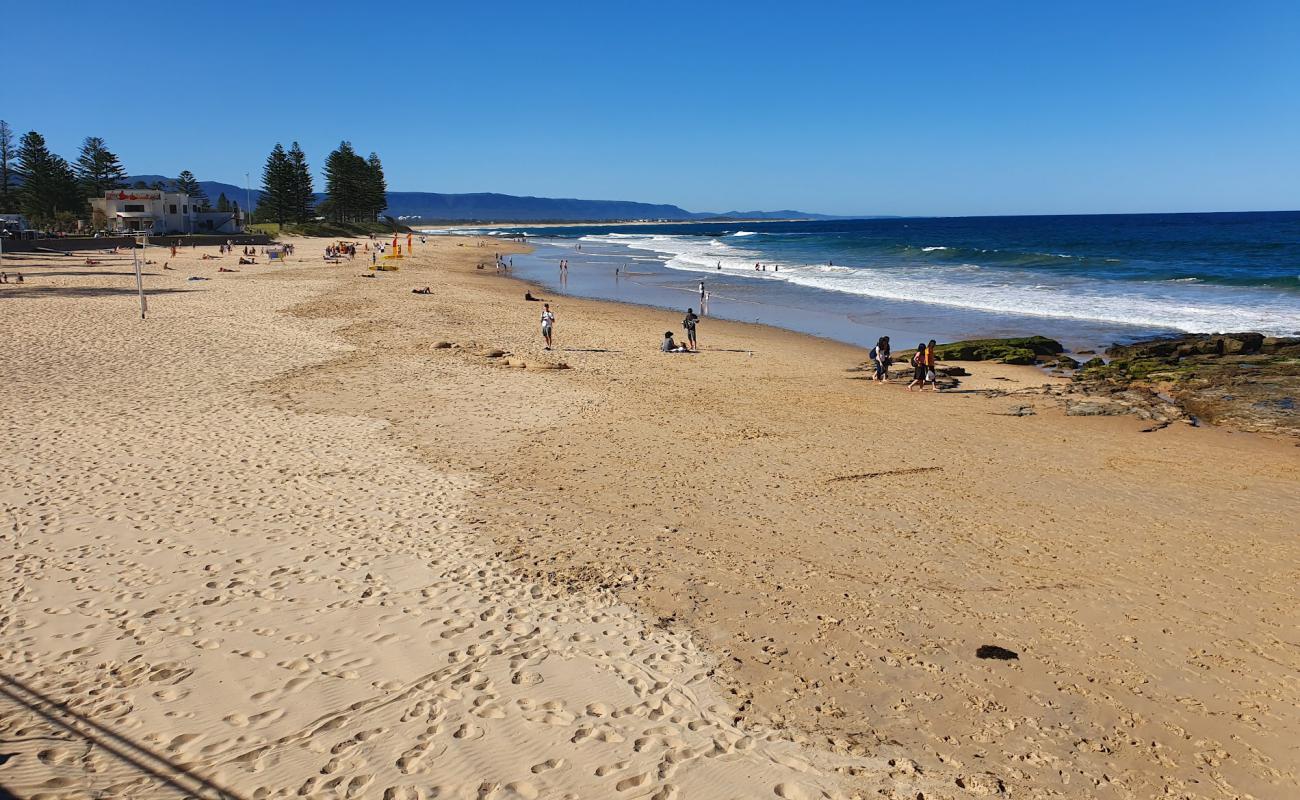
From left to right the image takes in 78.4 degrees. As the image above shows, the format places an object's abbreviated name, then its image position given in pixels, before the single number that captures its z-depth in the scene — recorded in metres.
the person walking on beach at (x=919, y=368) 16.73
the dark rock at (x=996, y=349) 20.39
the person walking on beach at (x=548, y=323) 20.41
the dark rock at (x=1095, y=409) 14.59
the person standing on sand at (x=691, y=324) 20.83
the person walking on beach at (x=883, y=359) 17.55
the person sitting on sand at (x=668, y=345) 20.76
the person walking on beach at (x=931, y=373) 16.86
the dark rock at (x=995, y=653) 6.33
